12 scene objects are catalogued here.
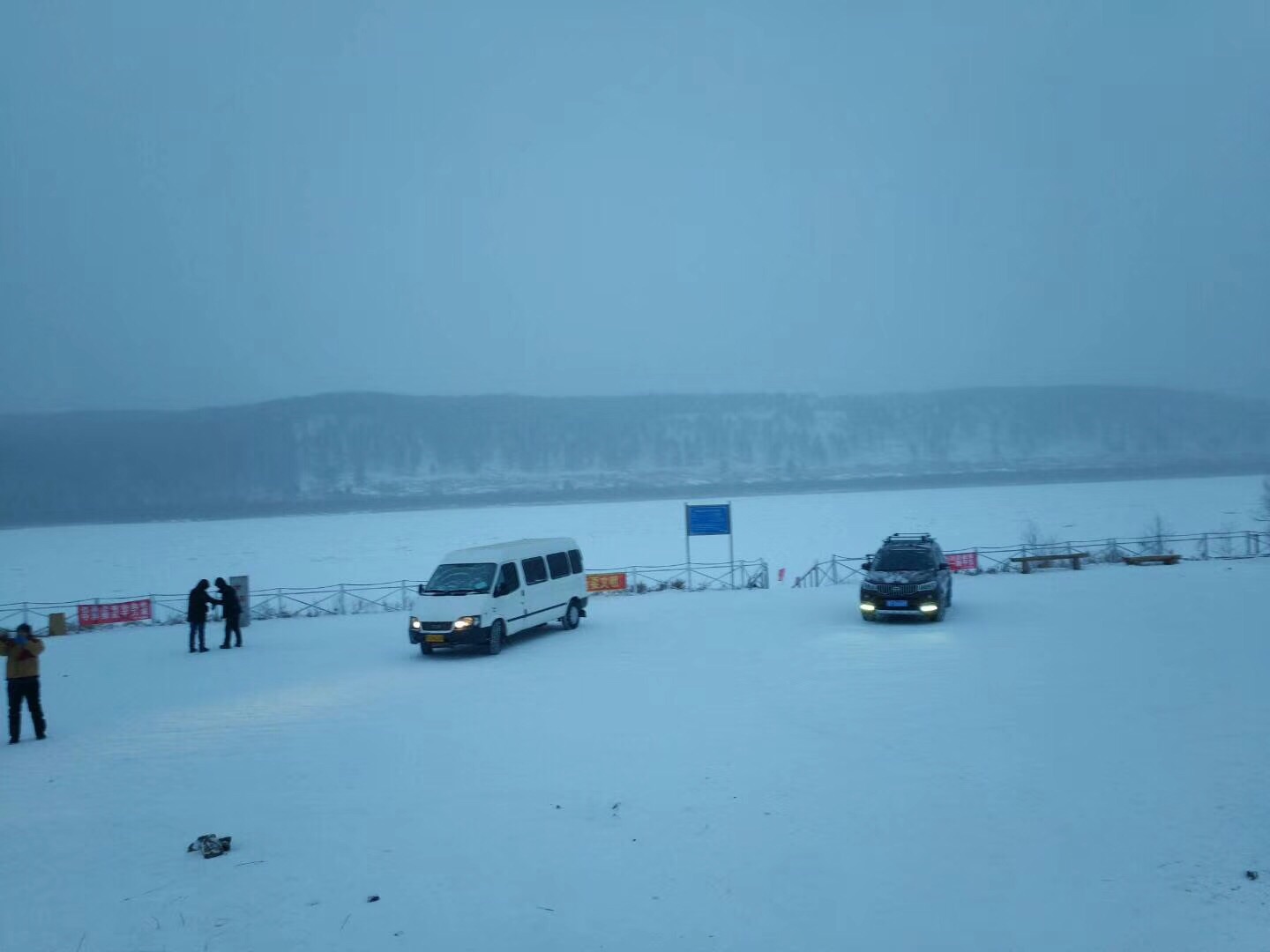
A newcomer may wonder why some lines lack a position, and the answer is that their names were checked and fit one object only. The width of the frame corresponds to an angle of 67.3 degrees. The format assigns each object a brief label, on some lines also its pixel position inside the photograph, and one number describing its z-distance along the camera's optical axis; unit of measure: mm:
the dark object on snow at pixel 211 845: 8062
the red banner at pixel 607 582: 30891
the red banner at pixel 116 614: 27848
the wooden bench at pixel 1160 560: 30922
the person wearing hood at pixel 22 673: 12469
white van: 18688
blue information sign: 31984
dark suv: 20594
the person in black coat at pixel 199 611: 21016
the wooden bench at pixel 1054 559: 31281
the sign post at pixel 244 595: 25500
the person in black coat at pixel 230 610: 21484
